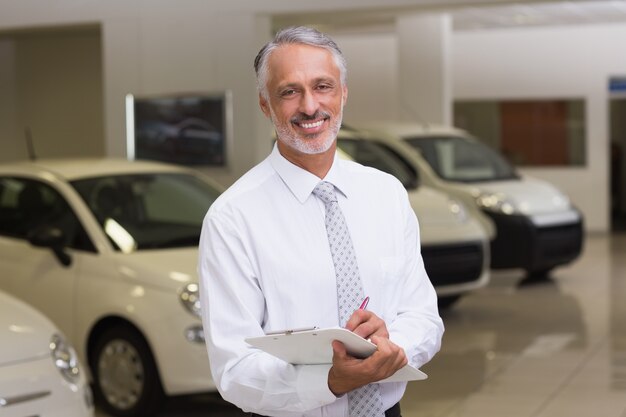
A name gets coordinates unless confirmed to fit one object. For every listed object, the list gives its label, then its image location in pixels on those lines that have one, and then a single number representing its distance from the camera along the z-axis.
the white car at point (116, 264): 8.58
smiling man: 3.26
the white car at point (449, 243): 13.31
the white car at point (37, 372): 6.37
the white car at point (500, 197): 15.90
